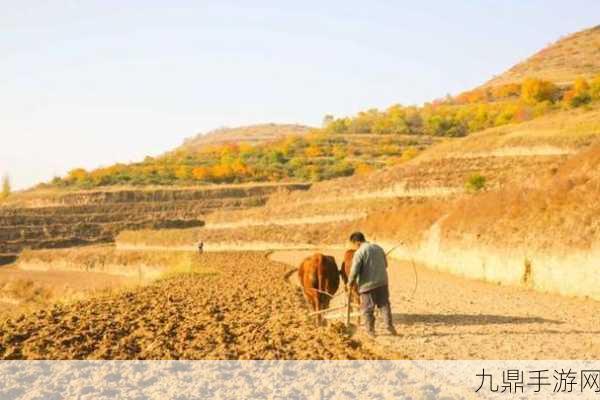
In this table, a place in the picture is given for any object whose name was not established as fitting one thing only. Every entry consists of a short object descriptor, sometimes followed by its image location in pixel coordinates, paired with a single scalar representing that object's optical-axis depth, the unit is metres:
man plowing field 13.30
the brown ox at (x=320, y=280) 15.22
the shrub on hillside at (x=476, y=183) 49.81
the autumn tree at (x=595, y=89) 87.09
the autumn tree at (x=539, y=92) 107.50
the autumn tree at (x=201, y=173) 101.18
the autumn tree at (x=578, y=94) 85.99
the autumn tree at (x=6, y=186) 130.25
